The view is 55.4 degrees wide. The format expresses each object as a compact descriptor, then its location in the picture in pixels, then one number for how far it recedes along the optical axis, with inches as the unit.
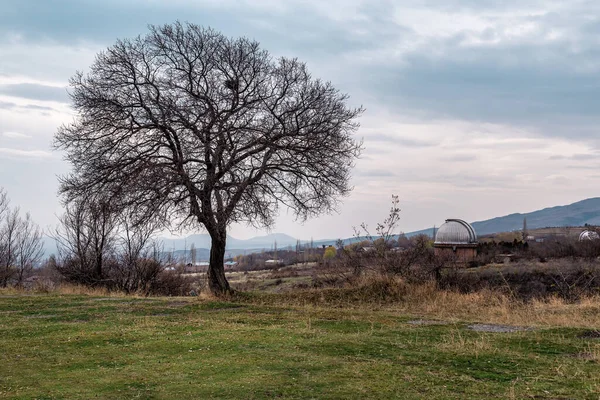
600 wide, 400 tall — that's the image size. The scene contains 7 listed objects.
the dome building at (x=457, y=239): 2123.5
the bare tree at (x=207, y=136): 754.8
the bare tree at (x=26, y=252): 1508.4
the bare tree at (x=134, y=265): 1214.9
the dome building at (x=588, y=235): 2290.1
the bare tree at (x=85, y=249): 1209.4
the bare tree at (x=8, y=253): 1325.0
